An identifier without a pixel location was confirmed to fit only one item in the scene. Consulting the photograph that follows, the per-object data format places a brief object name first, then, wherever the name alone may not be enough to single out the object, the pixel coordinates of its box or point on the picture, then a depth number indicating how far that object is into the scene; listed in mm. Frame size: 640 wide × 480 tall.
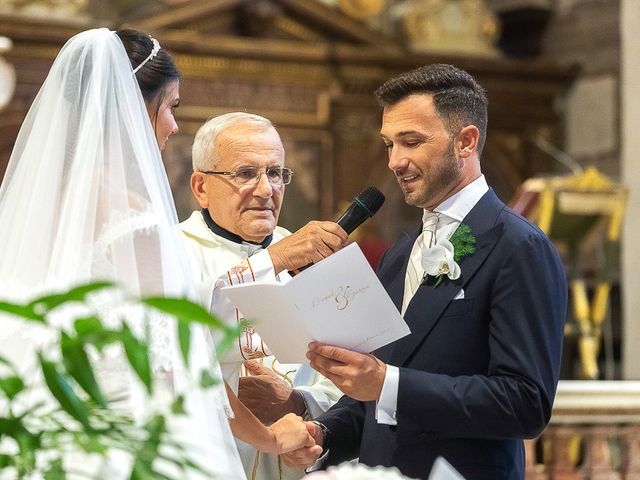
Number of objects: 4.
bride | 2682
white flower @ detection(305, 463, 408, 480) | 1662
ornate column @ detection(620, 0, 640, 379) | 6500
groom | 2812
